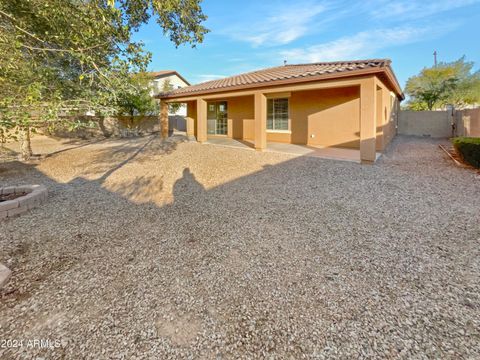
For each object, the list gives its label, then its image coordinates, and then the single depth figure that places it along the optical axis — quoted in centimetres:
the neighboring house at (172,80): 2818
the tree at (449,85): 2311
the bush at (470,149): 753
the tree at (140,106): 1840
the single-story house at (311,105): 795
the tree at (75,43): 376
